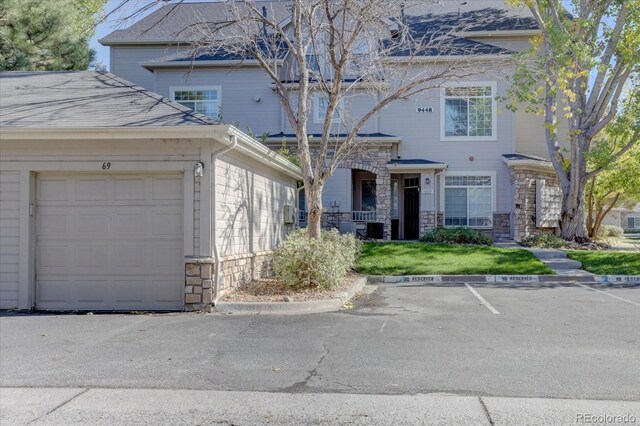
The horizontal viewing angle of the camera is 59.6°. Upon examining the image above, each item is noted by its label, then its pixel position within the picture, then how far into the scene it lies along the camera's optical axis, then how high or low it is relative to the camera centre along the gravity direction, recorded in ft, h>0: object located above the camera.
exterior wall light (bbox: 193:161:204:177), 32.60 +2.73
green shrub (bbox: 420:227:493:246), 65.51 -2.32
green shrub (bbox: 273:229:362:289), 36.60 -3.14
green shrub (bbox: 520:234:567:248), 63.25 -2.76
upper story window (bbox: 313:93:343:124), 72.13 +13.76
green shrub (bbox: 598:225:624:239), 91.92 -2.48
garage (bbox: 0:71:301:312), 32.91 +0.31
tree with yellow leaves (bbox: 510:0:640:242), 52.39 +14.95
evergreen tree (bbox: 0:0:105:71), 60.18 +20.05
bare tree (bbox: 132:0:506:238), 39.78 +13.10
